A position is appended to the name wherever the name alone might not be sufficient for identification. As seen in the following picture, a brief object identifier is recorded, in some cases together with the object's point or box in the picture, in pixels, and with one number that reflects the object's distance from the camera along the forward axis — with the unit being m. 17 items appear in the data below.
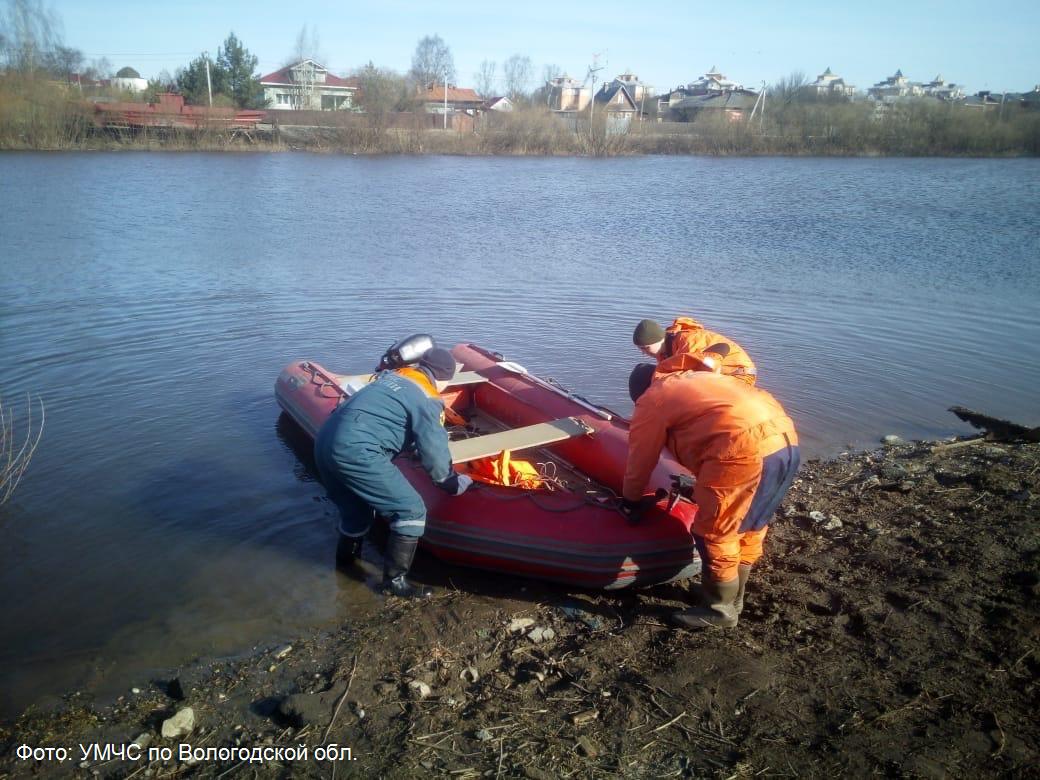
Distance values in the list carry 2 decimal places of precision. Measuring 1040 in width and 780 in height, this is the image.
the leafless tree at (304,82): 53.85
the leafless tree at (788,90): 51.10
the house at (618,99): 58.02
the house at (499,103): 58.84
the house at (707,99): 48.97
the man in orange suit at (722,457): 3.41
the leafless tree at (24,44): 41.06
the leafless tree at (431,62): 67.06
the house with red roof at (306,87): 53.82
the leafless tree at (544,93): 69.43
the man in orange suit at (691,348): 4.23
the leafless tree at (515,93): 63.28
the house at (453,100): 56.93
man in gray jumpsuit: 3.88
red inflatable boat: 4.09
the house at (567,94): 82.12
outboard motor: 4.10
